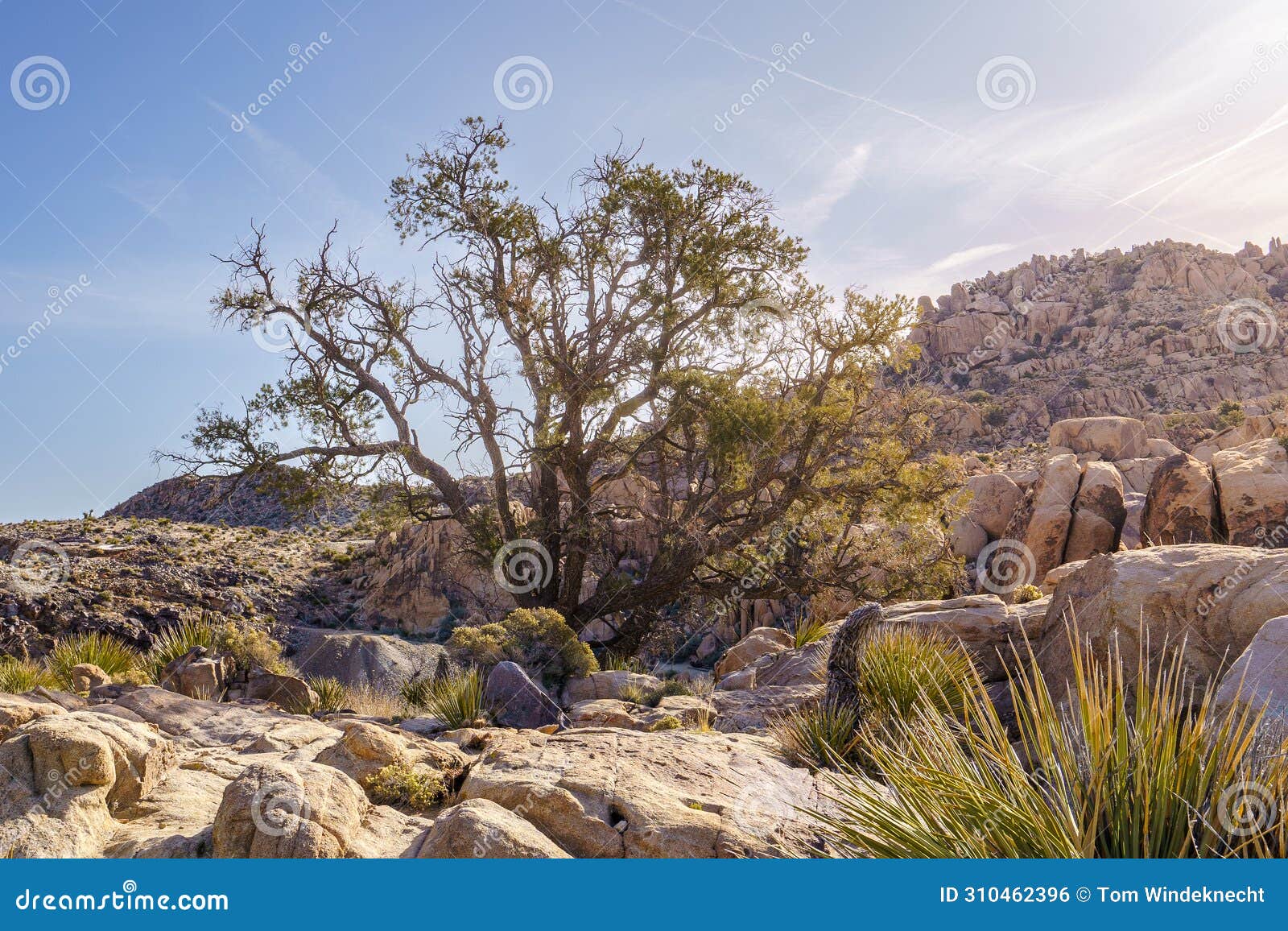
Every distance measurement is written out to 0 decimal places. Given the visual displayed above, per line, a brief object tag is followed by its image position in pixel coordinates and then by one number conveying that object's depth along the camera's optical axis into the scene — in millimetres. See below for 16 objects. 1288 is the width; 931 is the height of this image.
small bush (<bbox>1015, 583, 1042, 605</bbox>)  12180
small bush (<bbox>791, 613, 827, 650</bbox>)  17234
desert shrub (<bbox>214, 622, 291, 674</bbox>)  13594
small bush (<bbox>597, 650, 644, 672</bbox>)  17719
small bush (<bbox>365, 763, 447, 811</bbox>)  6090
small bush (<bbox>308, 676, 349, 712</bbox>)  12938
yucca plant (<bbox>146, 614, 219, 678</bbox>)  14211
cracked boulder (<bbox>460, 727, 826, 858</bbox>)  5152
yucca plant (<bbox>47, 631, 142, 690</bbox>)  14305
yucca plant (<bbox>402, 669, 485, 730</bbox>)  10883
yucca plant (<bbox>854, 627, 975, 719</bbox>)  8547
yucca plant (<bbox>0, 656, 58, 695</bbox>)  11789
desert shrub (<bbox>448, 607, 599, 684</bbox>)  14641
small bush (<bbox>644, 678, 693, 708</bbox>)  13024
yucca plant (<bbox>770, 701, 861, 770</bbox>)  7891
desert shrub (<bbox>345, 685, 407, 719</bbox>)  12883
